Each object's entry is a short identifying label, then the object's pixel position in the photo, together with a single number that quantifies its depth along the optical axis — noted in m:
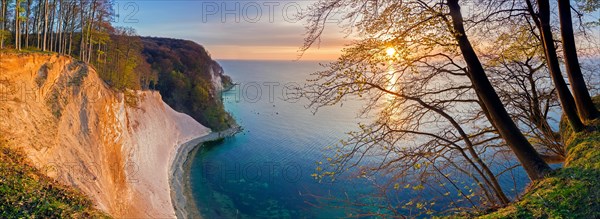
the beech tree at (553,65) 4.58
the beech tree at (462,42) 4.34
